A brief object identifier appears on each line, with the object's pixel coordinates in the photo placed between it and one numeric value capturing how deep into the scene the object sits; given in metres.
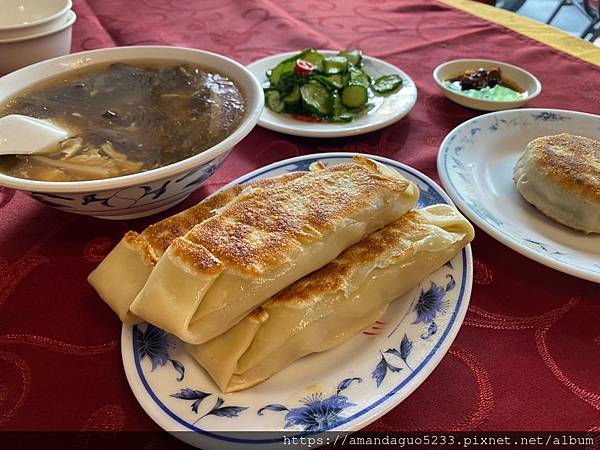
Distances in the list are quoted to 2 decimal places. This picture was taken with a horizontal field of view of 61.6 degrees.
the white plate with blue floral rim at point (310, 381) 0.20
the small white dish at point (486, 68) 0.47
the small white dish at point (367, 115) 0.43
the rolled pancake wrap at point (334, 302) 0.23
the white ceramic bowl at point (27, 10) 0.52
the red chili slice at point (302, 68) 0.48
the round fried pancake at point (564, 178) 0.32
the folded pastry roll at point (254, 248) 0.22
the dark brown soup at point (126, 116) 0.31
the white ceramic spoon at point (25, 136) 0.30
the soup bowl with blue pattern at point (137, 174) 0.26
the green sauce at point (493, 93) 0.48
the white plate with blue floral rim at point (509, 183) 0.30
